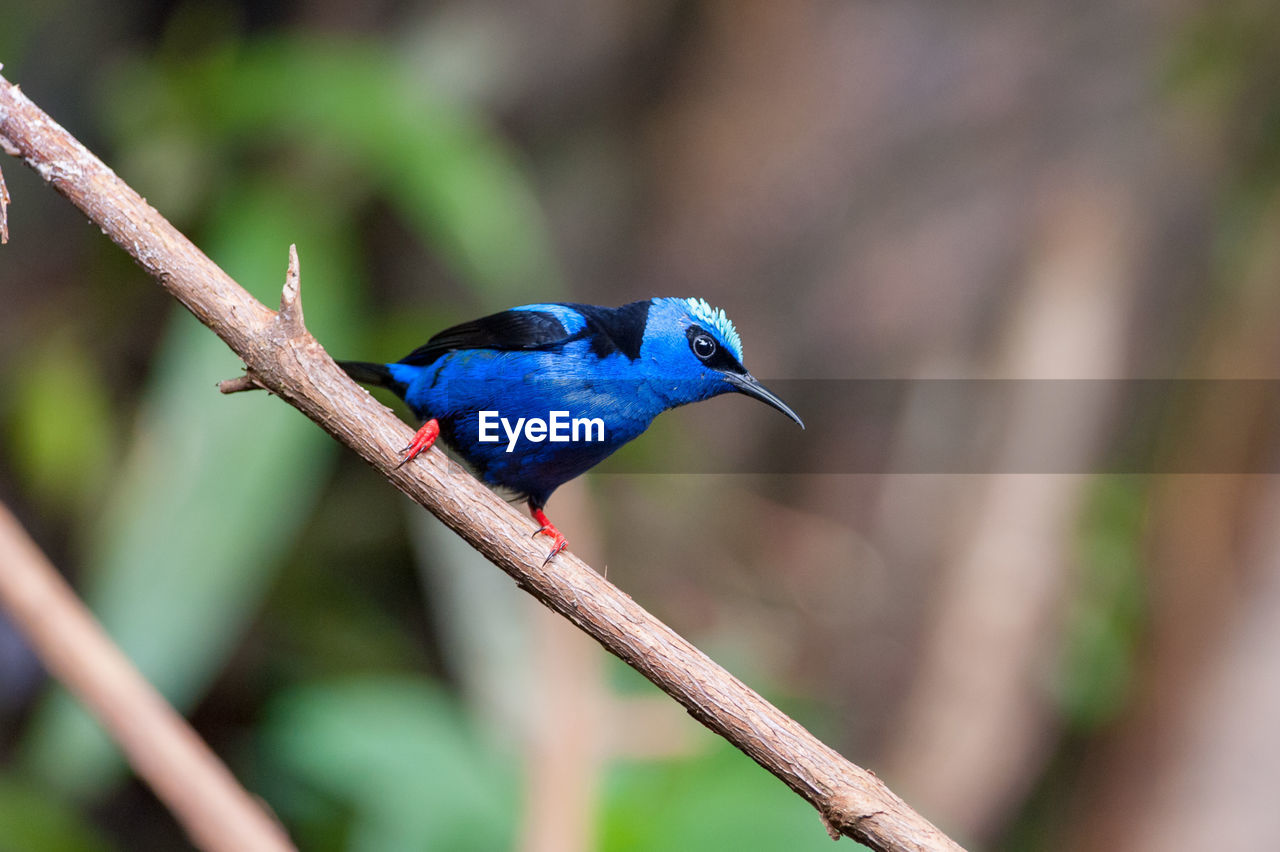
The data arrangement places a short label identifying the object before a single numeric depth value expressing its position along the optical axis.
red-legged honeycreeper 4.04
